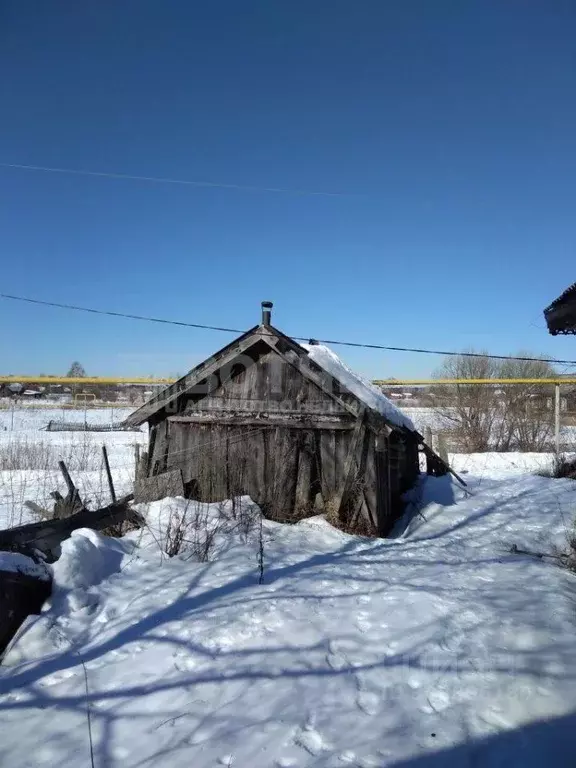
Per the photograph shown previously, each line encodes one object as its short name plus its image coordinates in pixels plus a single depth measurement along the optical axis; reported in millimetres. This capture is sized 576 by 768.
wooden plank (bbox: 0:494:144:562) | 5414
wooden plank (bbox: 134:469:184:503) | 9055
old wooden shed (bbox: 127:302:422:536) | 9047
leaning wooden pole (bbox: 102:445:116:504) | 9501
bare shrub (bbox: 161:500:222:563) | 6434
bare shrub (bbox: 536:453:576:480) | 14855
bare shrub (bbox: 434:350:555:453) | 25469
